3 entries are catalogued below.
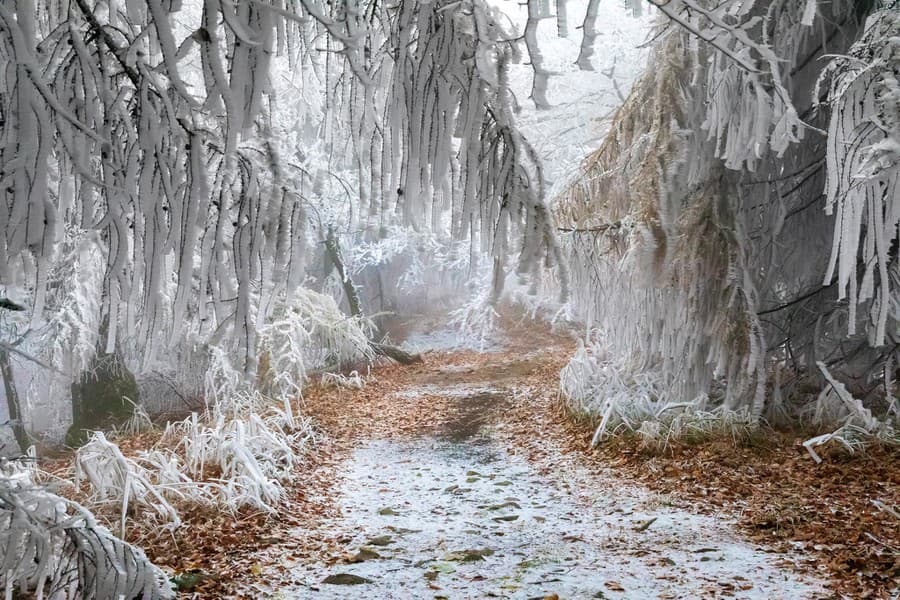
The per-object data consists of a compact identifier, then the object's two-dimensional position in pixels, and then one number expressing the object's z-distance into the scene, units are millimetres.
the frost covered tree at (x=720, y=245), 3939
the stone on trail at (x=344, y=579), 3002
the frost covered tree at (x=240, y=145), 1206
